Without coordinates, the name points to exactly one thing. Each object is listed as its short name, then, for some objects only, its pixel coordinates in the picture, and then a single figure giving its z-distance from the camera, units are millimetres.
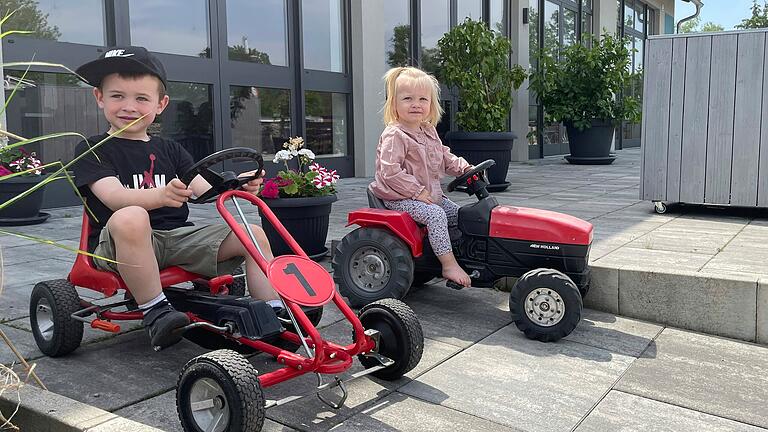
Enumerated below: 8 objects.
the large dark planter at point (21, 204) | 6117
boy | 2664
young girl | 3676
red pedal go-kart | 2189
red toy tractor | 3332
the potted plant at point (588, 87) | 12750
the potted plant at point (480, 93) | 8953
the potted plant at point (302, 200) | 4535
